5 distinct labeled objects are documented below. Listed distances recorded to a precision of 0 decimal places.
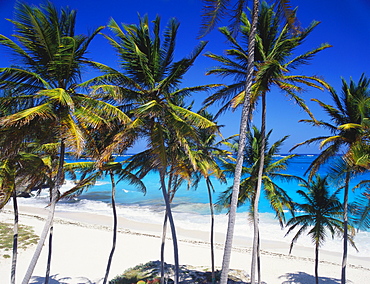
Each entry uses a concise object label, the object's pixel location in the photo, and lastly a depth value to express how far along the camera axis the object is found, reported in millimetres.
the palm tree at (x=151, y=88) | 7770
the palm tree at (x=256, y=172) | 10391
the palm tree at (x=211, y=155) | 9391
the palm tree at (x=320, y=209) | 11891
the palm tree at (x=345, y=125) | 9075
